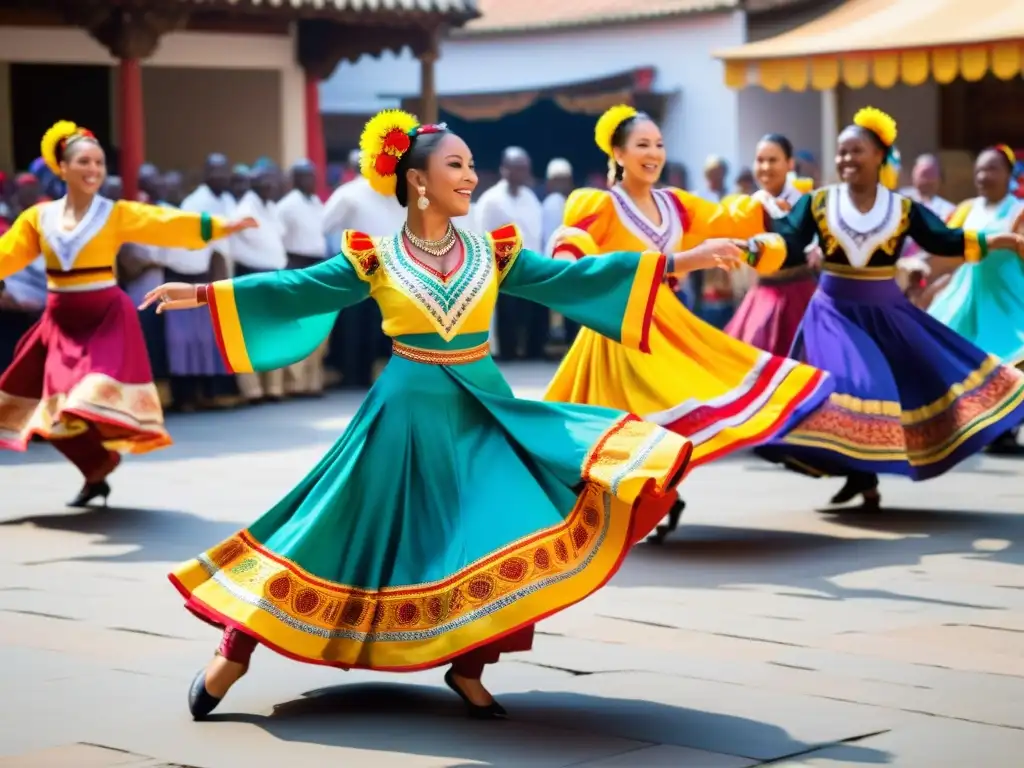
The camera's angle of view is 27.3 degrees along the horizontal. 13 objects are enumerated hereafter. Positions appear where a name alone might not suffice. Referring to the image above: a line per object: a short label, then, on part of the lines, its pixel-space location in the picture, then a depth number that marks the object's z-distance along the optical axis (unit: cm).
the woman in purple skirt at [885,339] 848
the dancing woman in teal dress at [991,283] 1066
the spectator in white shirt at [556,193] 1762
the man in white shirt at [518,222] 1688
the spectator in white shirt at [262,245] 1431
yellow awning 1527
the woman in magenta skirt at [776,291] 1010
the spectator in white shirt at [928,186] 1329
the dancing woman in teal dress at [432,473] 515
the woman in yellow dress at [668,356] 775
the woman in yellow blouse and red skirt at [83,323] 901
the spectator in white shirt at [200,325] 1377
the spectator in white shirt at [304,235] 1480
